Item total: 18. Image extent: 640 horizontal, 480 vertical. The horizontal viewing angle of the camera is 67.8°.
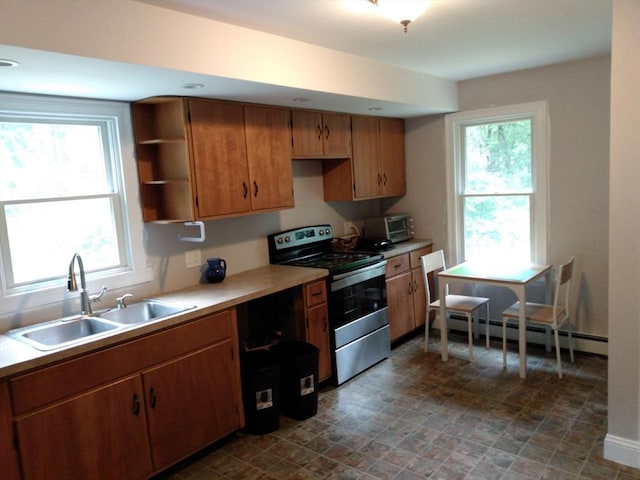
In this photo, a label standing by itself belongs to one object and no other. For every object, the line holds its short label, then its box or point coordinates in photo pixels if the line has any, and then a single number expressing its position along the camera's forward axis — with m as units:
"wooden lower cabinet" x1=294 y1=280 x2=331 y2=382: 3.28
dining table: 3.49
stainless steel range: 3.50
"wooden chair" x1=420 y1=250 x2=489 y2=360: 3.87
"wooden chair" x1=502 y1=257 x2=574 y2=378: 3.47
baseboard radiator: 3.87
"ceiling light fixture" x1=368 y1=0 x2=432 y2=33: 2.06
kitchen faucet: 2.54
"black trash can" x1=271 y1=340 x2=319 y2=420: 3.04
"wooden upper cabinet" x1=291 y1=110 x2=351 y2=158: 3.59
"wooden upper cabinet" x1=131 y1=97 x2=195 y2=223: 2.86
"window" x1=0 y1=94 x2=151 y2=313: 2.52
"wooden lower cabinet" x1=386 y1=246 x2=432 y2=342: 4.12
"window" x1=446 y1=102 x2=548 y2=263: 4.02
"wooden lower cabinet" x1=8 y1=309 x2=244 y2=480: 2.03
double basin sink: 2.37
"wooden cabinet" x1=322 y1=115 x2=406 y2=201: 4.17
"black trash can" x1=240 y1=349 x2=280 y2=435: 2.88
